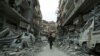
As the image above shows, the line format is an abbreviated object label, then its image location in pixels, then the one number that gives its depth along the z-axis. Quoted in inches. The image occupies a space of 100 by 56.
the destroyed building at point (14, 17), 245.8
